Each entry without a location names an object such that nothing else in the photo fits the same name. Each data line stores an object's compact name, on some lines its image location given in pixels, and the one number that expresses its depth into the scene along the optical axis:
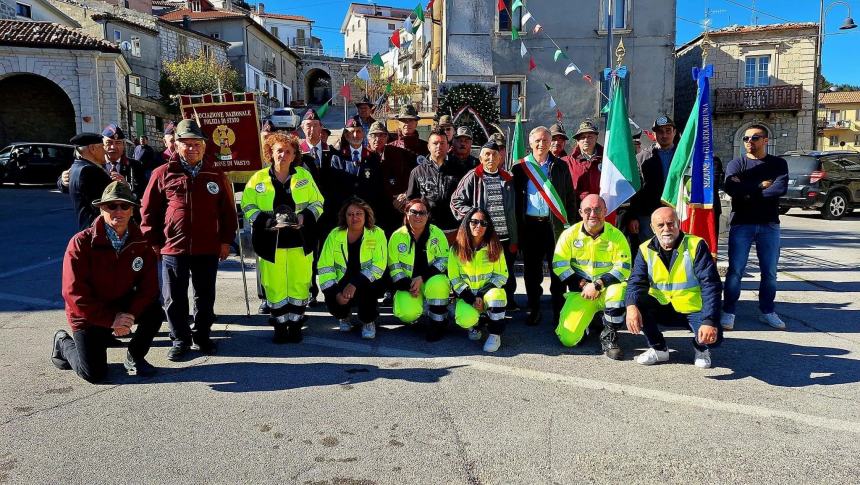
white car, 36.73
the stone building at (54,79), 24.55
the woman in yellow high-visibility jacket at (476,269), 5.16
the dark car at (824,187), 15.63
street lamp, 23.20
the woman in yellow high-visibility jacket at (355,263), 5.40
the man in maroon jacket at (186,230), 4.81
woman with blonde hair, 5.14
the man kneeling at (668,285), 4.52
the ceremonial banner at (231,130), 6.24
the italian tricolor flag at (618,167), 5.74
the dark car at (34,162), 21.69
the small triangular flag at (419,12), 11.63
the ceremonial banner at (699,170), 5.49
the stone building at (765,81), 26.70
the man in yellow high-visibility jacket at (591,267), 4.98
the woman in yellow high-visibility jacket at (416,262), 5.42
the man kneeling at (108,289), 4.20
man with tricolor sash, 5.69
